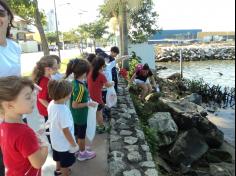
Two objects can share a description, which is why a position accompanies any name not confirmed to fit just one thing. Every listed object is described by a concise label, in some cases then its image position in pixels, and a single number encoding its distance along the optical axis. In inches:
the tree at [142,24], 523.7
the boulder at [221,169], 131.6
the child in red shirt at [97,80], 117.3
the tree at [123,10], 304.4
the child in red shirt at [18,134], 47.3
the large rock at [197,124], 179.5
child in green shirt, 92.3
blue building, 1673.6
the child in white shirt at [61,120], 73.5
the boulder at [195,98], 274.2
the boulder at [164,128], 155.9
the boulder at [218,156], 155.4
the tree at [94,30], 844.3
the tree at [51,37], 1235.2
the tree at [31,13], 236.4
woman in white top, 57.6
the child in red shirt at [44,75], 89.6
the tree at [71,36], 1120.2
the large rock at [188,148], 147.8
